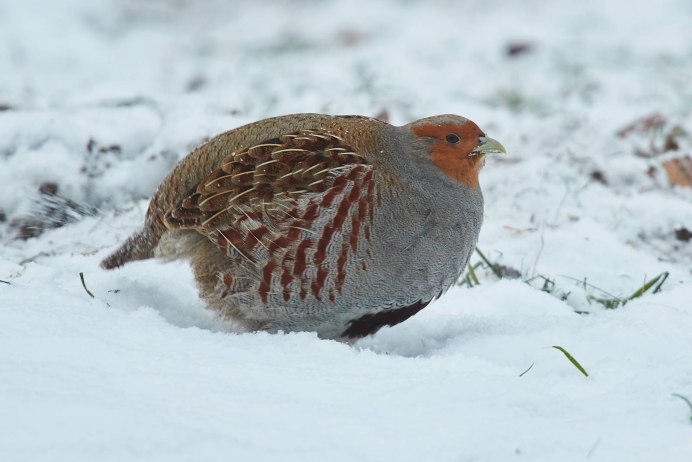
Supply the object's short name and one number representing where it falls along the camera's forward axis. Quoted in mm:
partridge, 5957
